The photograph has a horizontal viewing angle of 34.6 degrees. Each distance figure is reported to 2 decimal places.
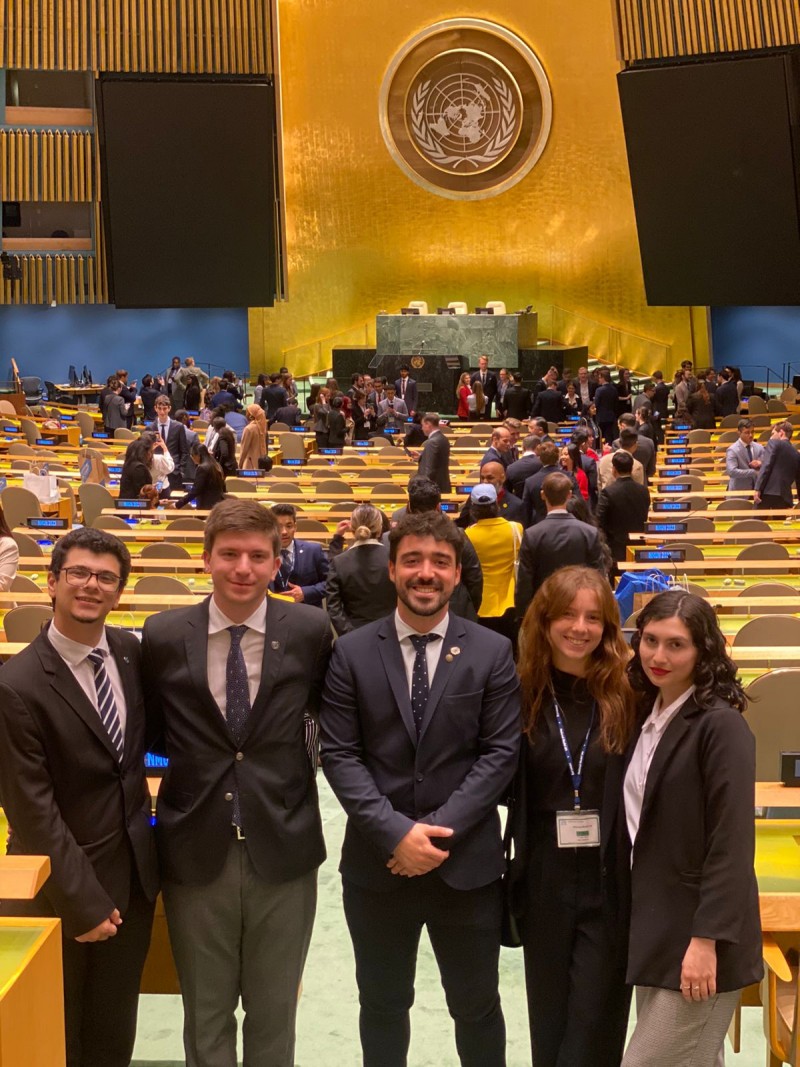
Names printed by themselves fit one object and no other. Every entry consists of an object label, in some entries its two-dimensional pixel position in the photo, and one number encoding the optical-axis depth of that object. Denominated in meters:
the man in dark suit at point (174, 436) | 12.92
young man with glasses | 2.83
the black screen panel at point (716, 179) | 18.75
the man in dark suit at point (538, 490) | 8.39
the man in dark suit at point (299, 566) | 6.29
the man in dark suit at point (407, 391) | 20.45
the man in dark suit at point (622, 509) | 8.98
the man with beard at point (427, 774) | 2.96
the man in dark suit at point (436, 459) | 10.84
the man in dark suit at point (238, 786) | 3.00
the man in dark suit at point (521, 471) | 9.38
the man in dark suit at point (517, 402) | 19.03
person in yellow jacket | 6.85
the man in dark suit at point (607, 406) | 18.59
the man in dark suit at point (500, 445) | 9.22
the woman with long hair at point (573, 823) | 2.89
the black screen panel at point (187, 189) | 20.44
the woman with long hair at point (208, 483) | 9.66
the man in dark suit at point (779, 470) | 10.52
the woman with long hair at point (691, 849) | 2.68
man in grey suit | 12.04
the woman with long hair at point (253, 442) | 13.12
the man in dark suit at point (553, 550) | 6.37
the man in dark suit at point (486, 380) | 20.72
